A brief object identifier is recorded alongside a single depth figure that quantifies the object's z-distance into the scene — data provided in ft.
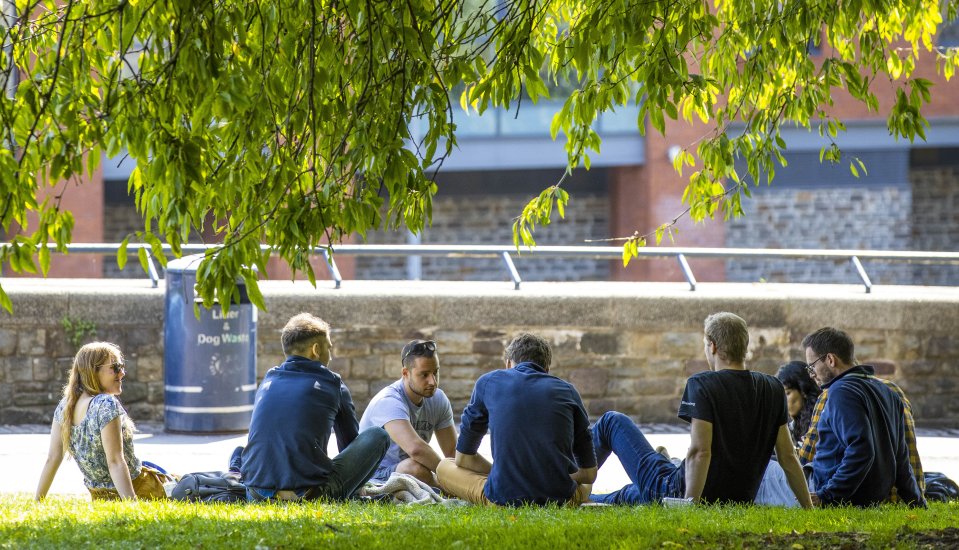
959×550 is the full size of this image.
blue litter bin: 62.23
